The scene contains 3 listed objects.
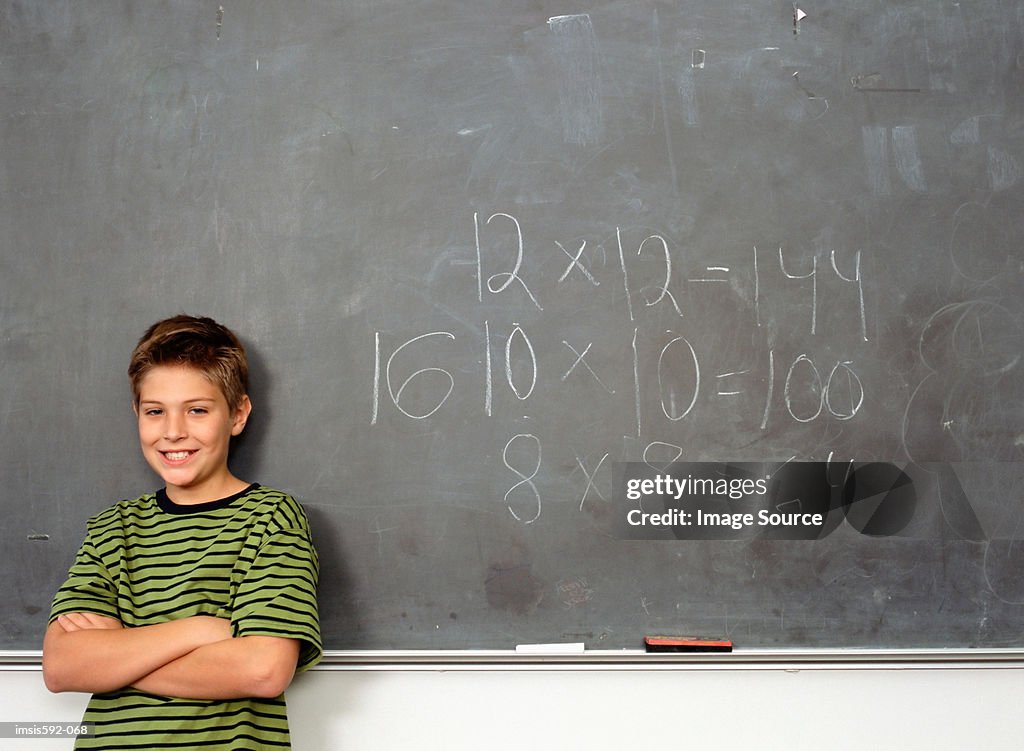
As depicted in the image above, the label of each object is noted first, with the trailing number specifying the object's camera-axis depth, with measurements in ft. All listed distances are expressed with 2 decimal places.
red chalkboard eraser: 5.56
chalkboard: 5.64
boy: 4.62
